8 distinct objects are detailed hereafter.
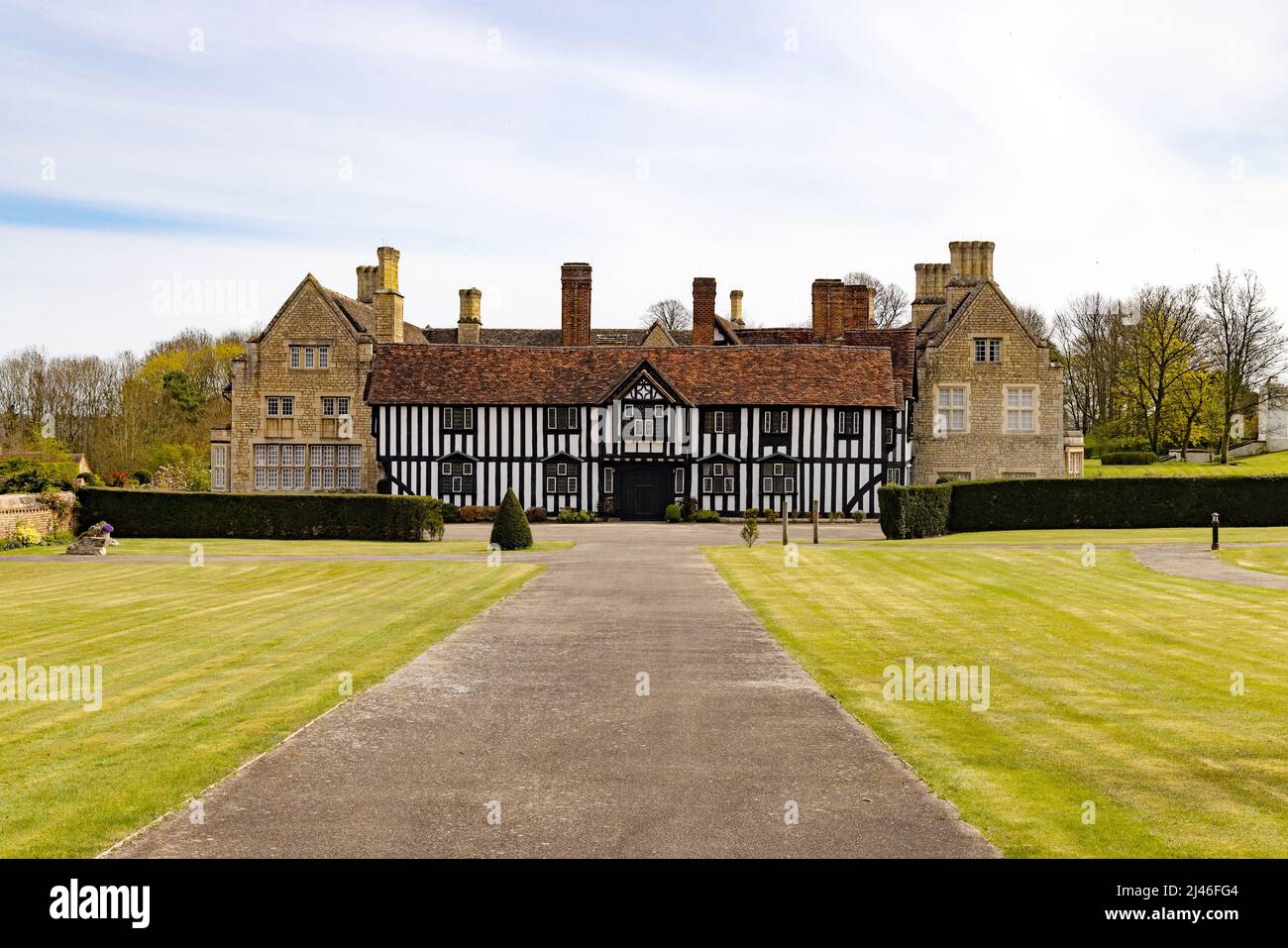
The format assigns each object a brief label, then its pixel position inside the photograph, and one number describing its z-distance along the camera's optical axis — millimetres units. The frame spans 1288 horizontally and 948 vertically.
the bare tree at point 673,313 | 95000
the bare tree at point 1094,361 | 75688
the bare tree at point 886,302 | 92312
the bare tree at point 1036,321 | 92838
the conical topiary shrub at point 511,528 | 31625
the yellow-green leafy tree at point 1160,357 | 67125
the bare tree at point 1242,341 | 68625
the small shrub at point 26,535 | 31562
